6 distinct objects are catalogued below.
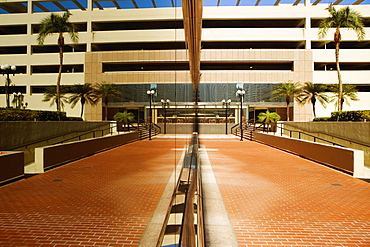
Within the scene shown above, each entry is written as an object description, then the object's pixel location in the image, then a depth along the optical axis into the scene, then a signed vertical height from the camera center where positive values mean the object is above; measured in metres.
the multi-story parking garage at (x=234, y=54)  33.06 +7.91
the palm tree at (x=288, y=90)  30.94 +3.12
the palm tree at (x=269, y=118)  26.36 -0.05
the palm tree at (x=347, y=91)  28.65 +2.87
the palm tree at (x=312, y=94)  29.00 +2.67
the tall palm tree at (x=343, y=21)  19.64 +7.08
